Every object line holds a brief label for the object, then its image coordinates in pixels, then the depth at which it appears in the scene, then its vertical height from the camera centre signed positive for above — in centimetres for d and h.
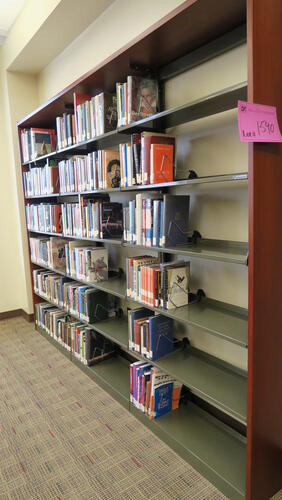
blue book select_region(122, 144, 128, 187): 198 +25
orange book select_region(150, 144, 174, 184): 177 +21
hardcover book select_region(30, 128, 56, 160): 319 +62
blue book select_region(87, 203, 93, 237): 245 -9
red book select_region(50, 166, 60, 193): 298 +24
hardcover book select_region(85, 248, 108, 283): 260 -46
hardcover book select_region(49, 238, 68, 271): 316 -44
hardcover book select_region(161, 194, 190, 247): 176 -10
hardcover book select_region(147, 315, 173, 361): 197 -80
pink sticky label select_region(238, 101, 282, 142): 119 +27
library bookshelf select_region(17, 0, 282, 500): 128 -32
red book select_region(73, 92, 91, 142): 240 +77
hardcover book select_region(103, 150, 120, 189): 221 +24
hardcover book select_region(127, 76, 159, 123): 187 +60
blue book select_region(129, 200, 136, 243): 199 -11
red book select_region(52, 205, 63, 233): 300 -10
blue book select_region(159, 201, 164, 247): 178 -13
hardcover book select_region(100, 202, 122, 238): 234 -11
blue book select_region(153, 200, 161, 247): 179 -10
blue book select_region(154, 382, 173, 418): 200 -118
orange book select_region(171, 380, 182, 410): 207 -119
